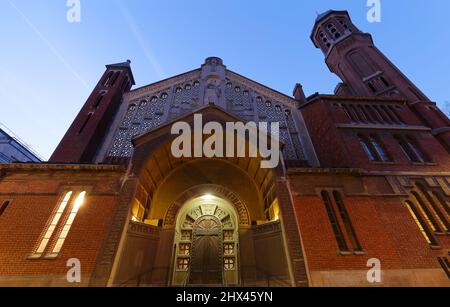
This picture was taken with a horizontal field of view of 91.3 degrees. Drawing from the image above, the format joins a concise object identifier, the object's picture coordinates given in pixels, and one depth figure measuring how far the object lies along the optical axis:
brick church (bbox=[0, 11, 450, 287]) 8.47
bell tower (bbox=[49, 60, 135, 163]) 12.20
